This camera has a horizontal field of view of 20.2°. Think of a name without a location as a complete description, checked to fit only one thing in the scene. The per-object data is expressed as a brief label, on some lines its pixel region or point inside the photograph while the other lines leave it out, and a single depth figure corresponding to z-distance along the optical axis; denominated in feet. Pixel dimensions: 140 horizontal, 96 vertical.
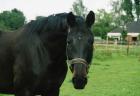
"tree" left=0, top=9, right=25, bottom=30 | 180.90
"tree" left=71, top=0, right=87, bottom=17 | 382.83
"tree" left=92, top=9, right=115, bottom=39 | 284.00
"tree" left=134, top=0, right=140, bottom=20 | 311.72
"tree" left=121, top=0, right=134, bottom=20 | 316.81
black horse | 18.89
